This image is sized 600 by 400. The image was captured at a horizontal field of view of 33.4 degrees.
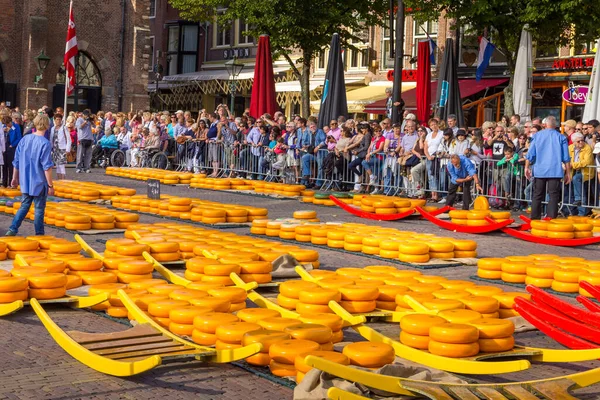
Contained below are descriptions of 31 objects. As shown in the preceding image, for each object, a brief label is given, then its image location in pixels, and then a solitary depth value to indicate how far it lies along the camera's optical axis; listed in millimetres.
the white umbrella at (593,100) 19891
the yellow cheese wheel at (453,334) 7598
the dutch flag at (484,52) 36594
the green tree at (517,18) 30672
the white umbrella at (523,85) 24406
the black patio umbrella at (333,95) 25891
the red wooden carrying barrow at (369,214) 17984
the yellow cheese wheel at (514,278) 11646
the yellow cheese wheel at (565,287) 10961
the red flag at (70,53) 32938
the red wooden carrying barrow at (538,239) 15094
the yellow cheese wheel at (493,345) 7840
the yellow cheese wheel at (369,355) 6816
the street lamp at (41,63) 45281
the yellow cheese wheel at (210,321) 7742
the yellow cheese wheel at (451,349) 7582
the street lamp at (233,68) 40906
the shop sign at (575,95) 35378
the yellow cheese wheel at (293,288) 9156
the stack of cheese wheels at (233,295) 9000
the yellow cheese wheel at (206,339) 7727
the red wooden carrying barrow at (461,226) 16062
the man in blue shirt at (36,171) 13922
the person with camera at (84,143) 29109
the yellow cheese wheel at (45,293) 9555
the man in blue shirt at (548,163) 16875
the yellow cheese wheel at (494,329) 7852
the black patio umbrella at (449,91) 25109
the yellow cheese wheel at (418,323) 7816
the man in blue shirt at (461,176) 18750
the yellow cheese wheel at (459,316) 8125
